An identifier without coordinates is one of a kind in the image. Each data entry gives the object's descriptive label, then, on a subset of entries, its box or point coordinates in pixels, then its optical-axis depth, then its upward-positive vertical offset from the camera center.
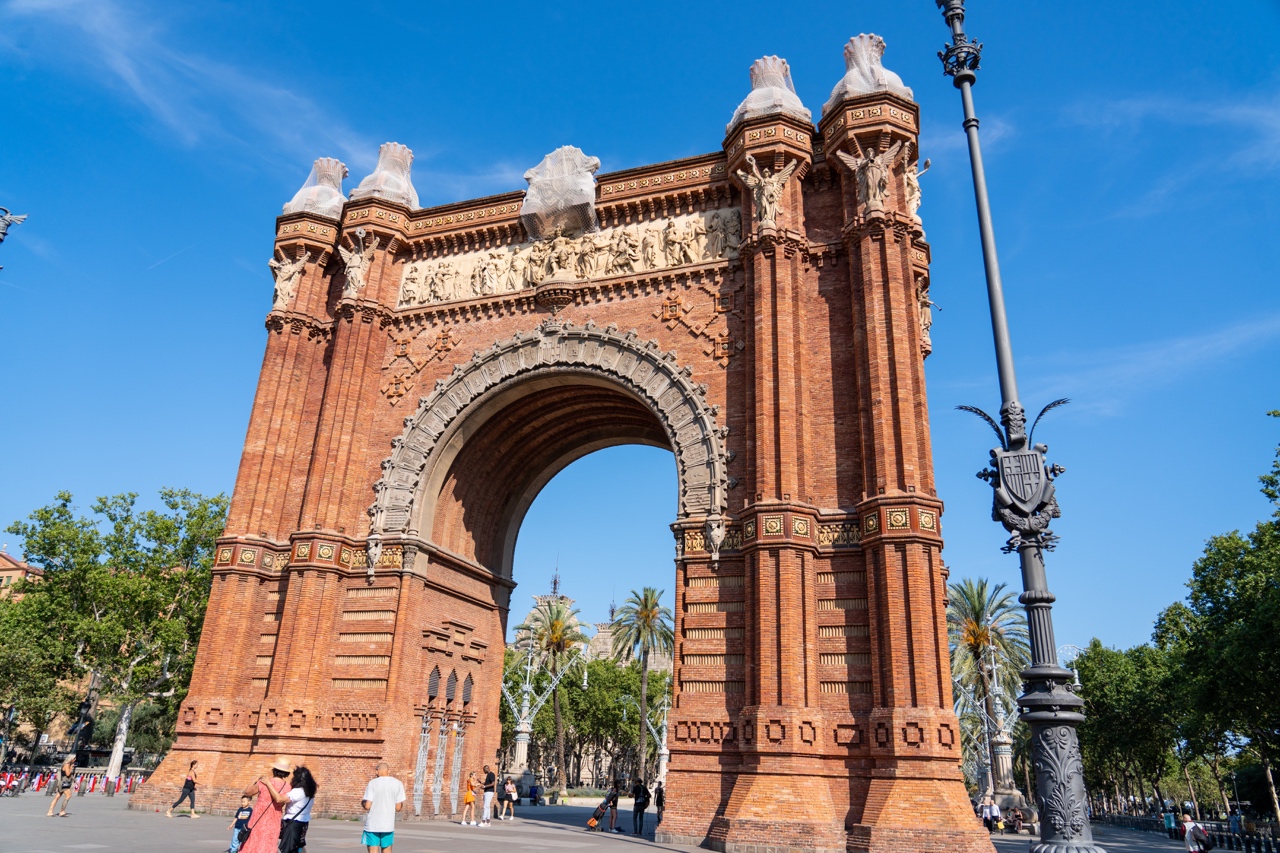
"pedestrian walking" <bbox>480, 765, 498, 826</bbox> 21.42 -1.09
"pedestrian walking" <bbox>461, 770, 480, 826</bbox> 20.92 -1.17
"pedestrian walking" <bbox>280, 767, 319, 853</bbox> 8.76 -0.65
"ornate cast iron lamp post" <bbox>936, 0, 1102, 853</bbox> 7.78 +1.71
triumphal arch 16.67 +6.94
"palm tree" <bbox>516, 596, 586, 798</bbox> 52.81 +6.95
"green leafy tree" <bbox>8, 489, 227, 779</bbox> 35.09 +5.71
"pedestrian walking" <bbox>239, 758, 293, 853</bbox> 7.85 -0.66
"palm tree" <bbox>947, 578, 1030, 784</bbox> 41.09 +6.21
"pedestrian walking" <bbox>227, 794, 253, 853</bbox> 9.85 -0.92
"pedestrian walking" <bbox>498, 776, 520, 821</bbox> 23.77 -1.23
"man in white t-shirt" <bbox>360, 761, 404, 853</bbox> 9.41 -0.64
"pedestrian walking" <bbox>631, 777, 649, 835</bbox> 20.49 -1.02
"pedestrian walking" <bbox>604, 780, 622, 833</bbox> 21.52 -1.04
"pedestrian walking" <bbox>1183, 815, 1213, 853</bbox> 19.61 -1.23
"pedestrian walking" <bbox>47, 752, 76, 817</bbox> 18.11 -1.04
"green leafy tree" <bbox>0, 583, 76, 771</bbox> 34.44 +2.91
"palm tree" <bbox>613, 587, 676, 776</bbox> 48.78 +7.25
